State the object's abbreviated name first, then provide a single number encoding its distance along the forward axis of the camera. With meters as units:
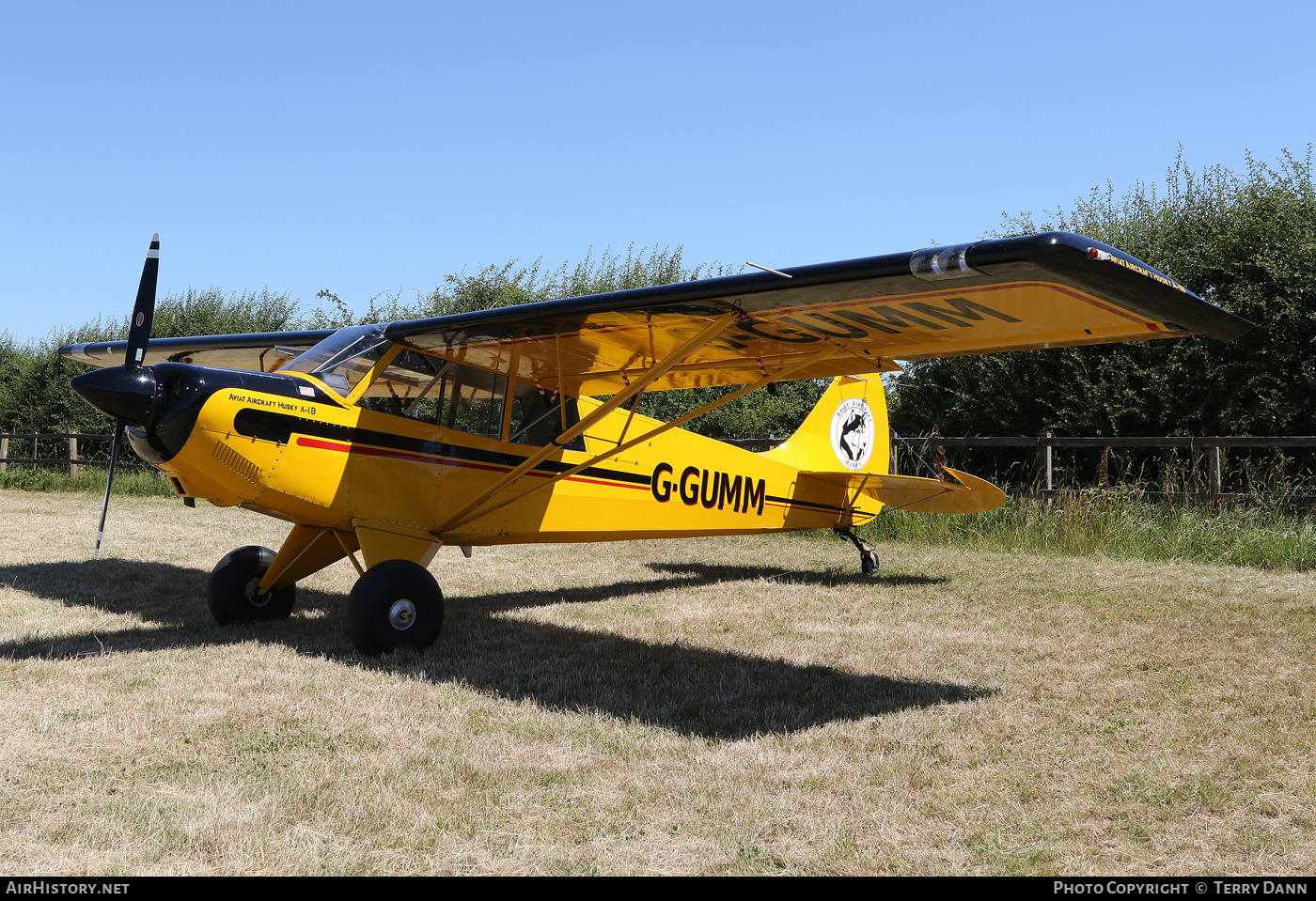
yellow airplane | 4.73
